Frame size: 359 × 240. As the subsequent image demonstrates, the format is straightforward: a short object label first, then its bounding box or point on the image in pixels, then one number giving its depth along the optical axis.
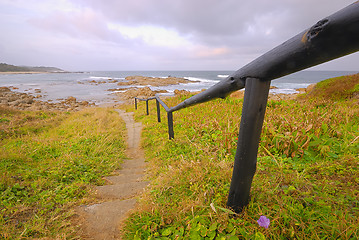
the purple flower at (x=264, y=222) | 1.19
